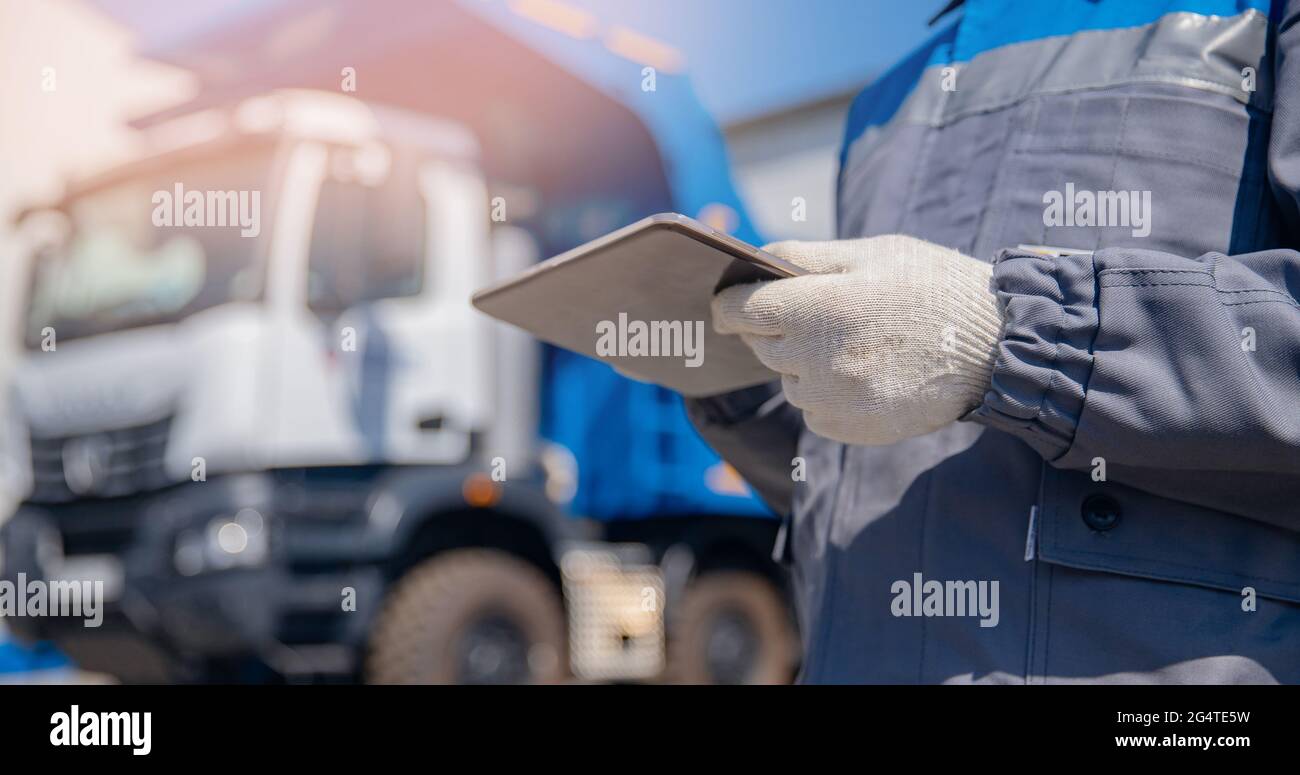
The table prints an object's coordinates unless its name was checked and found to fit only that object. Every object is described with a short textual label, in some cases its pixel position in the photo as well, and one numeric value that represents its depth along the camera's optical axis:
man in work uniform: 0.94
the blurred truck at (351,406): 3.59
